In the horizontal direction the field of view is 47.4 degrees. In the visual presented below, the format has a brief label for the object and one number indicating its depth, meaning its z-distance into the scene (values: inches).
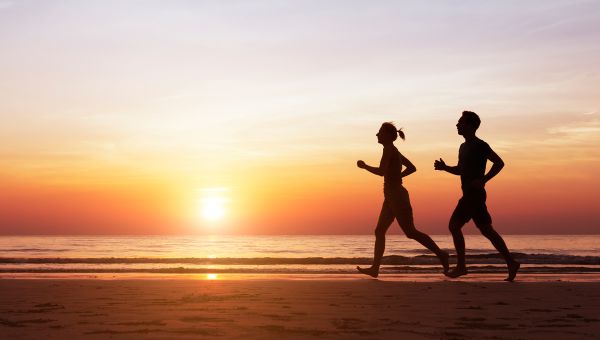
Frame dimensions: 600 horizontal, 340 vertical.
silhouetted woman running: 407.8
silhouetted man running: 386.9
